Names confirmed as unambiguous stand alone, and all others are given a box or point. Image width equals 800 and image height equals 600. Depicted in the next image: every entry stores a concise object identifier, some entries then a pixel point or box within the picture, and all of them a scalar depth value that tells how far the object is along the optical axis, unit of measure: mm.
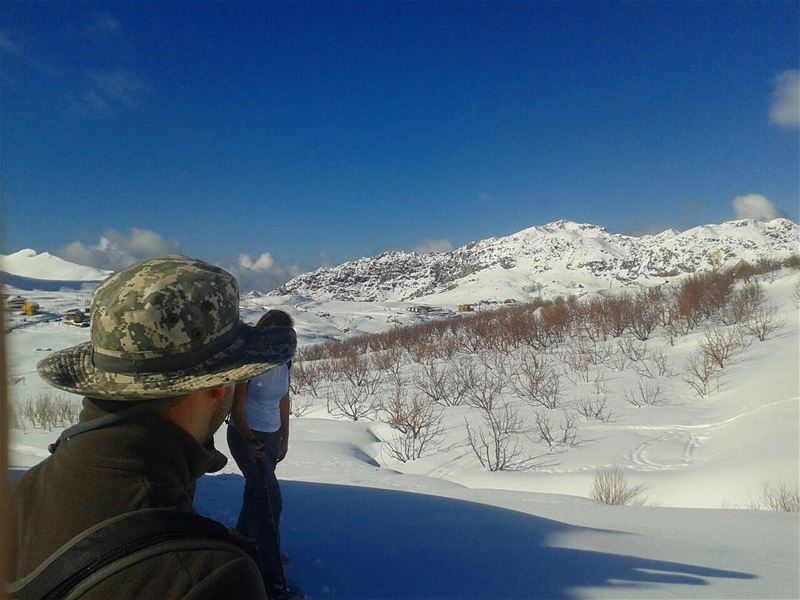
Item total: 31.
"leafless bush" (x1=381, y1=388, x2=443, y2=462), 10484
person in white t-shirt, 2852
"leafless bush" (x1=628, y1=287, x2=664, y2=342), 21891
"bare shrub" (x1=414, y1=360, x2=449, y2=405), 15195
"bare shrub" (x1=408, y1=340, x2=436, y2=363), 23219
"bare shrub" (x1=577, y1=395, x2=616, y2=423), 11927
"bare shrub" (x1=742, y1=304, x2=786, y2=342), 16706
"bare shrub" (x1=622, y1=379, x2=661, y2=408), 12812
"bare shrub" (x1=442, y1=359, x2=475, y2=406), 14844
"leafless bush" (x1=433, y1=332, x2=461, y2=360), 23220
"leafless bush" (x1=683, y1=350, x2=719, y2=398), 13281
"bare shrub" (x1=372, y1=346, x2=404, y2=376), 21452
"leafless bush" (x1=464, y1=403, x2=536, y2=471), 9531
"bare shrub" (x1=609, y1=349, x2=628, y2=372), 16703
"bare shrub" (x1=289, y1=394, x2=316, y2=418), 16334
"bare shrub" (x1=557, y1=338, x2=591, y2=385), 15972
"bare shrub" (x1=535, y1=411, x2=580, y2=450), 10539
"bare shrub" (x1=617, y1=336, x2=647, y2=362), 17431
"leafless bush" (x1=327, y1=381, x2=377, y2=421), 14836
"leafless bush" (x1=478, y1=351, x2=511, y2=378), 17966
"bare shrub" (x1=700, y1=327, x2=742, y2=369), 14588
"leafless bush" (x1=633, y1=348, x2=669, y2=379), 15373
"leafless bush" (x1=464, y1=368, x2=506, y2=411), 13297
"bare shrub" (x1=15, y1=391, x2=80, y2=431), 9578
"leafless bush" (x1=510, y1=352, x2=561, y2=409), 13664
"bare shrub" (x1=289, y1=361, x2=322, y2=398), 18938
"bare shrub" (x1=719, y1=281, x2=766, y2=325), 20605
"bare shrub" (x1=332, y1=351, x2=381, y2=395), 18203
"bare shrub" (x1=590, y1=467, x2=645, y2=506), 6715
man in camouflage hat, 881
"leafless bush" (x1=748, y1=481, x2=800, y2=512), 6027
